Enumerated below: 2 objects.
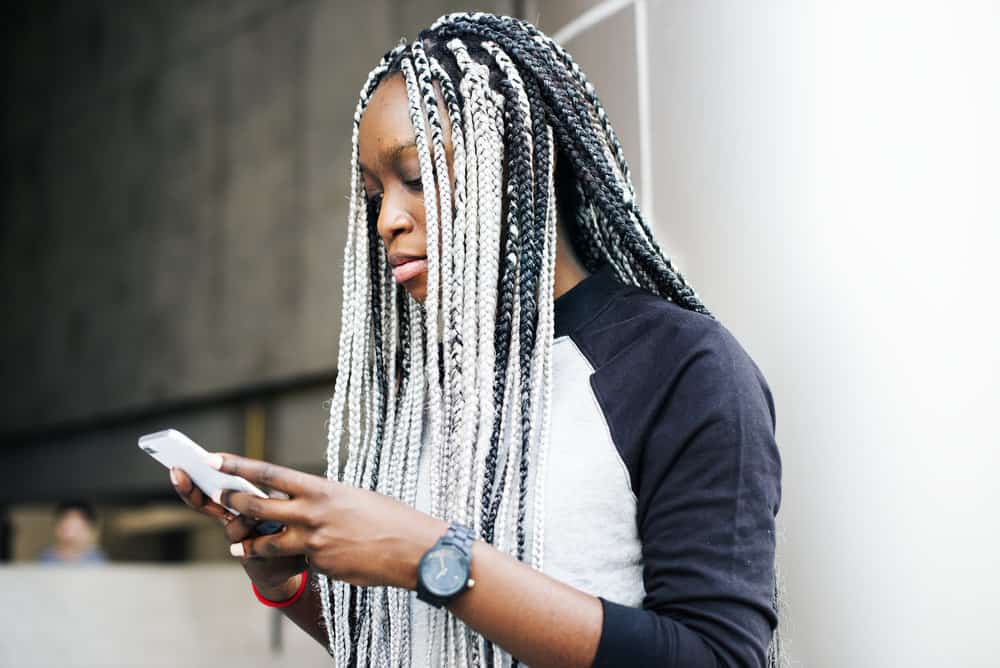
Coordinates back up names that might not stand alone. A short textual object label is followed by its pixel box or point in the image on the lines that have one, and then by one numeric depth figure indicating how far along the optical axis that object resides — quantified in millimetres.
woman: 1020
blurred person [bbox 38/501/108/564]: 6020
